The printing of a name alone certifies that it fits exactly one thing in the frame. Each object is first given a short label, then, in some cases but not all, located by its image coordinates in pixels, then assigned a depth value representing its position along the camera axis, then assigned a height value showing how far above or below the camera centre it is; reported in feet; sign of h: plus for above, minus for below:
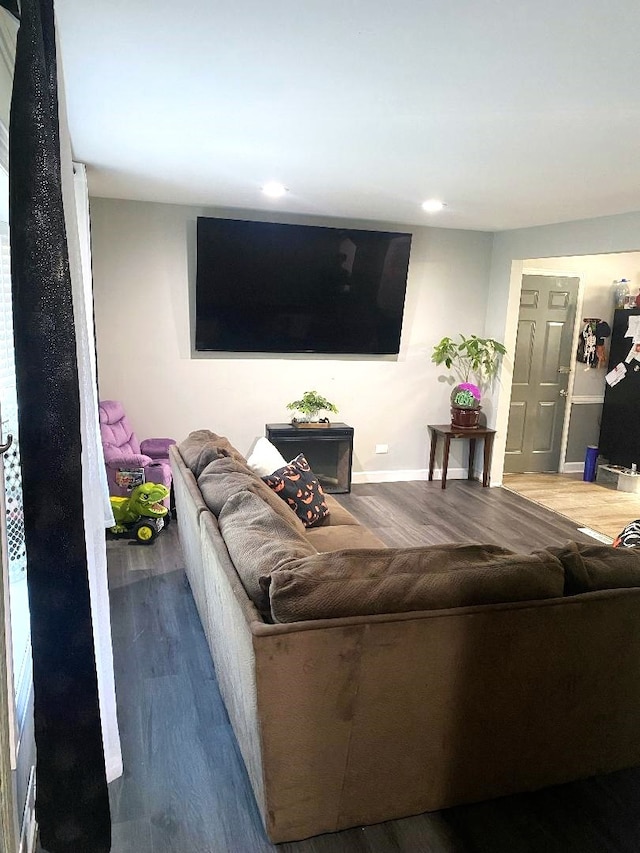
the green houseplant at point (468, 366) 18.49 -0.97
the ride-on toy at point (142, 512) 13.33 -4.23
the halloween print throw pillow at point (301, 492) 11.00 -3.00
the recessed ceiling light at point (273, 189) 13.02 +3.04
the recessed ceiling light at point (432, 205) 14.02 +3.05
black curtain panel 3.84 -0.82
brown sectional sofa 5.49 -3.24
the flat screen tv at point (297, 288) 16.48 +1.14
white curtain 5.18 -1.71
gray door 20.07 -1.16
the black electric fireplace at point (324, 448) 17.21 -3.54
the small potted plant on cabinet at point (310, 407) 17.39 -2.24
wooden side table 18.52 -3.06
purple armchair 14.07 -3.18
